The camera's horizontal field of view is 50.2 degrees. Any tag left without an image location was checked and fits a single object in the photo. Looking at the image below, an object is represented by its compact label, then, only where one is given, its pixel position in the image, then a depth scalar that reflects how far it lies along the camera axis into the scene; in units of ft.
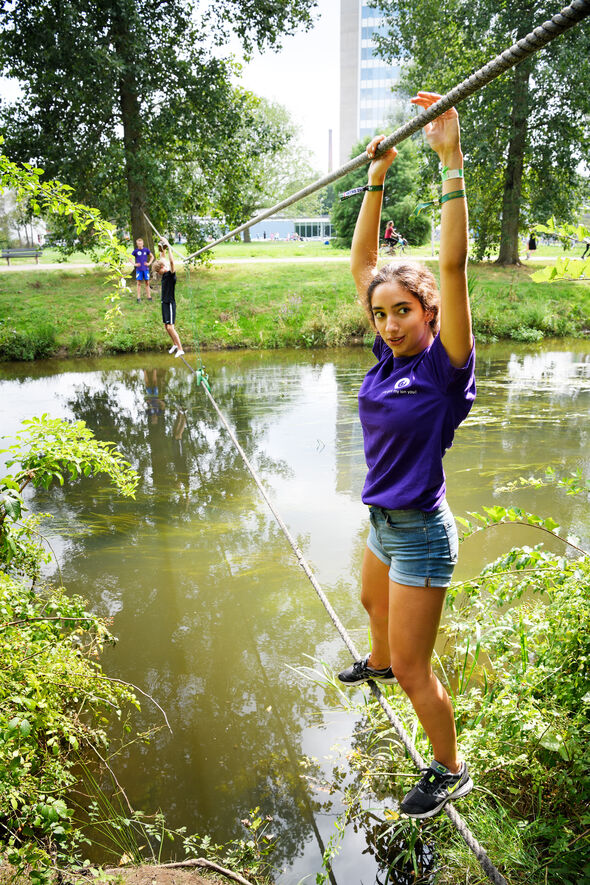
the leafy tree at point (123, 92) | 43.21
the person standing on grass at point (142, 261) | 46.01
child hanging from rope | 24.99
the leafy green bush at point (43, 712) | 6.00
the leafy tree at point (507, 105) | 53.72
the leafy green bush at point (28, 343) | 39.86
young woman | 5.05
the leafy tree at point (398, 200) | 74.90
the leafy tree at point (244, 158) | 52.11
